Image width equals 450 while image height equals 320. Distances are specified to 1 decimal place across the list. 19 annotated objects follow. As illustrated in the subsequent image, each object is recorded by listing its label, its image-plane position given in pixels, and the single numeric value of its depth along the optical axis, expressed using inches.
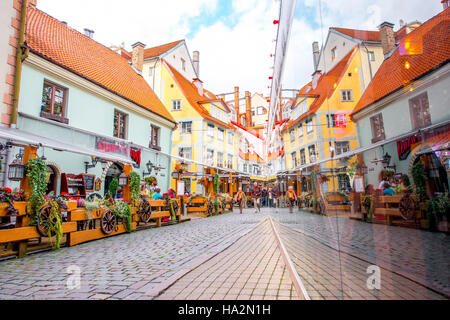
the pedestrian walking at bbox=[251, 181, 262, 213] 554.9
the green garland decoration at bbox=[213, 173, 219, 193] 600.6
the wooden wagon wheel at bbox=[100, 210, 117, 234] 225.9
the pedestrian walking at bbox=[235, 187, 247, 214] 585.3
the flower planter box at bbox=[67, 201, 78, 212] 196.4
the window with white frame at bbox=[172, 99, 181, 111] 836.0
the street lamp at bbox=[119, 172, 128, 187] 314.2
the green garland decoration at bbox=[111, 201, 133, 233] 252.7
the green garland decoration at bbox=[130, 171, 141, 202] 284.4
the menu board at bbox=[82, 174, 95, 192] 375.6
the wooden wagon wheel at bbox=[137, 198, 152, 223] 287.9
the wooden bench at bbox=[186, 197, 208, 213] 491.5
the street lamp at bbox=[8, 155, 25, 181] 184.9
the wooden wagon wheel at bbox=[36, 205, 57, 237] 170.7
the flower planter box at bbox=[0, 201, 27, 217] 153.9
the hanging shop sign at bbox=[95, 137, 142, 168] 387.5
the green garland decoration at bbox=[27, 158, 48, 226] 170.7
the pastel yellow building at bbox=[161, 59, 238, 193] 805.9
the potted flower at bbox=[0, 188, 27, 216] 155.5
